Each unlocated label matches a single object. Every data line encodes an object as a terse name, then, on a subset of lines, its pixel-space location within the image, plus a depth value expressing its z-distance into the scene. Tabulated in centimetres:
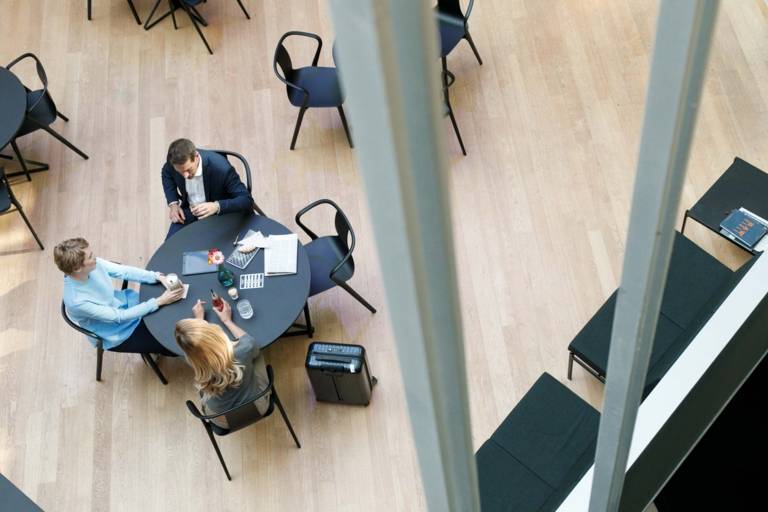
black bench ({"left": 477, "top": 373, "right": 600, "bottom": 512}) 441
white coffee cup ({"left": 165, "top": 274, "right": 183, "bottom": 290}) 521
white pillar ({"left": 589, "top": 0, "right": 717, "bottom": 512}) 103
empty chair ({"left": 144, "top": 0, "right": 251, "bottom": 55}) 705
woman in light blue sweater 494
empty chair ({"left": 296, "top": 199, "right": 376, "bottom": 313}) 535
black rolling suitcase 505
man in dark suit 541
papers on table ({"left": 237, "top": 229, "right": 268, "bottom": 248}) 537
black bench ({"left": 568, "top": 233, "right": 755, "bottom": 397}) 481
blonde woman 439
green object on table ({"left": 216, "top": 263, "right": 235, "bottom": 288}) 518
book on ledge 534
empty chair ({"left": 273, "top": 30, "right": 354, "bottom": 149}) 618
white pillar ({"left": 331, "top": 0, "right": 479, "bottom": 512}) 72
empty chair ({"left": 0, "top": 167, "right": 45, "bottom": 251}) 588
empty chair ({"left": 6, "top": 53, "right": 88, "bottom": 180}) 620
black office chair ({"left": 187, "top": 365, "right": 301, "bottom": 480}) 471
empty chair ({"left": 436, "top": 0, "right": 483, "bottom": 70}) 619
